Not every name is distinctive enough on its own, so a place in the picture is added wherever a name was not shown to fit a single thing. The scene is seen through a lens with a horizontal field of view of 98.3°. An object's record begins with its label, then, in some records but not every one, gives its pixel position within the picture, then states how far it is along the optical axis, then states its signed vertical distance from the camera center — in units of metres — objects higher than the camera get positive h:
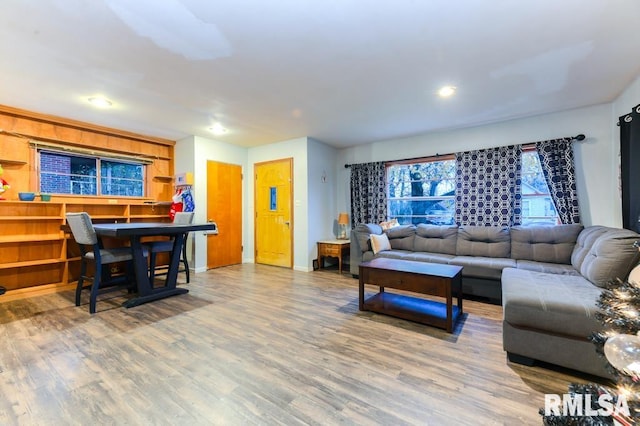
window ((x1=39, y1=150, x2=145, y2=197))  3.90 +0.63
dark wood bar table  2.89 -0.45
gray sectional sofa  1.77 -0.60
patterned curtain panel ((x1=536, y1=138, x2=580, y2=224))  3.50 +0.43
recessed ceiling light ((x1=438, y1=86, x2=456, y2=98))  2.92 +1.30
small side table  4.77 -0.63
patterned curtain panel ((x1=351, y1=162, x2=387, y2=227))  5.02 +0.35
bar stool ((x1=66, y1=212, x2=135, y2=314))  2.86 -0.42
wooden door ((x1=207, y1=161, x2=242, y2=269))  4.97 +0.04
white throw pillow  4.08 -0.47
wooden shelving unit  3.47 -0.39
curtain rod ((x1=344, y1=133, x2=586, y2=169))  3.46 +0.90
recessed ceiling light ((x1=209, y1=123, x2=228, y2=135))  4.20 +1.34
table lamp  5.27 -0.23
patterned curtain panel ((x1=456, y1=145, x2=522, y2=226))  3.88 +0.35
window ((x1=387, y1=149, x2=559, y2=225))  3.85 +0.30
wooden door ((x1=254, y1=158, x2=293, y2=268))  5.09 +0.01
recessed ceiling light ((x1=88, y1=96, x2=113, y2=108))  3.14 +1.34
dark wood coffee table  2.48 -0.71
